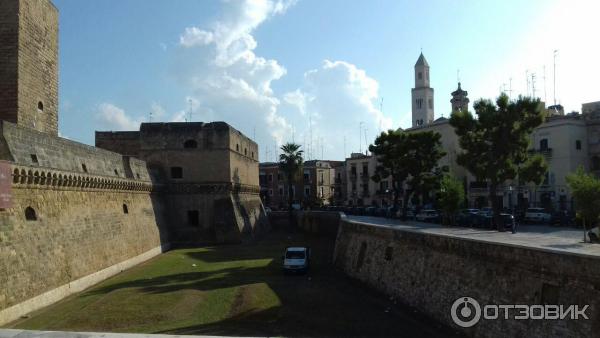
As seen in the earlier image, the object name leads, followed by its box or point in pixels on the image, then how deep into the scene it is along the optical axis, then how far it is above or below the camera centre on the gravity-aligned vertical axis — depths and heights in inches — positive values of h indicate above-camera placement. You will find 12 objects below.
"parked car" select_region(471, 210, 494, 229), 1177.4 -75.8
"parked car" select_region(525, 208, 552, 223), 1316.6 -70.1
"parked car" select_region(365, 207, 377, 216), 1964.8 -77.9
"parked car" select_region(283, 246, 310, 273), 1014.4 -140.6
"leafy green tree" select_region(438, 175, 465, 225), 1194.0 -13.3
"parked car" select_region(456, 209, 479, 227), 1218.0 -71.9
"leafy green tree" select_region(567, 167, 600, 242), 748.6 -12.2
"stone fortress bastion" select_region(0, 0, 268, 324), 719.7 +14.6
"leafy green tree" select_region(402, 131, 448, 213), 1567.4 +101.1
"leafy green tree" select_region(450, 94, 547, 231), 1103.6 +112.9
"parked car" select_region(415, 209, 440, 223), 1476.4 -77.5
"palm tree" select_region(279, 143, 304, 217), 2400.3 +152.0
